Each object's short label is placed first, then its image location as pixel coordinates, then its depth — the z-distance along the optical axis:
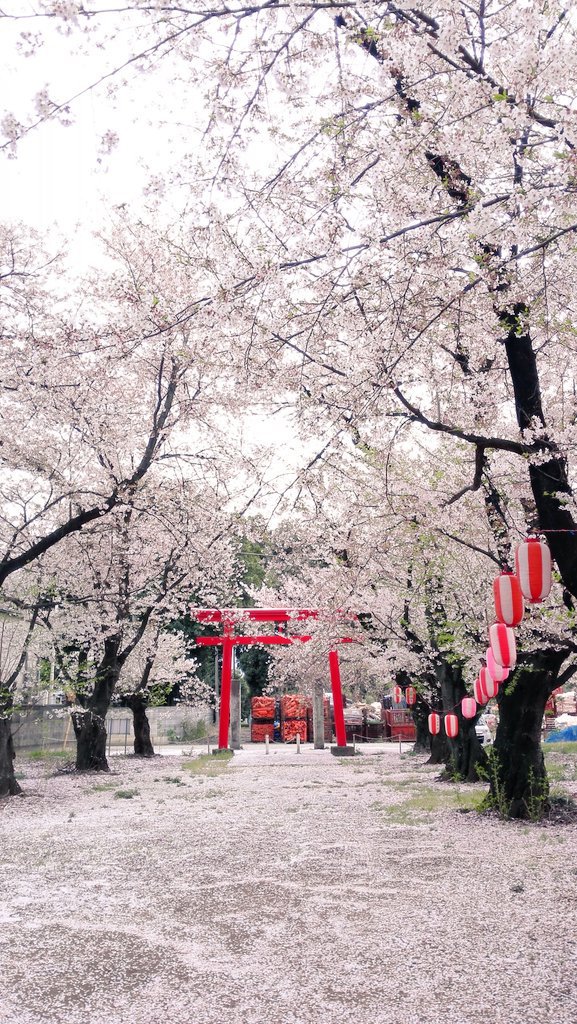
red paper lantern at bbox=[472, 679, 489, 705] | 10.71
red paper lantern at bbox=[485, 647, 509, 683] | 8.73
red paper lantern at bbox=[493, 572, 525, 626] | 6.92
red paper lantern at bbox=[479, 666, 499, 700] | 9.85
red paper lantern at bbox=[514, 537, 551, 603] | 6.25
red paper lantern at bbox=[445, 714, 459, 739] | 13.49
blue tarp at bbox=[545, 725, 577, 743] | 28.66
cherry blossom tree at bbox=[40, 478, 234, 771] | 15.45
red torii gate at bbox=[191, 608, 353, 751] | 24.34
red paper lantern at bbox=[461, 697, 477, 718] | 12.80
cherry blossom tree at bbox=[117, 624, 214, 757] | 24.61
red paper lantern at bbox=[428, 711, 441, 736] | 16.26
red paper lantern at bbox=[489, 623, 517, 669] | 7.95
